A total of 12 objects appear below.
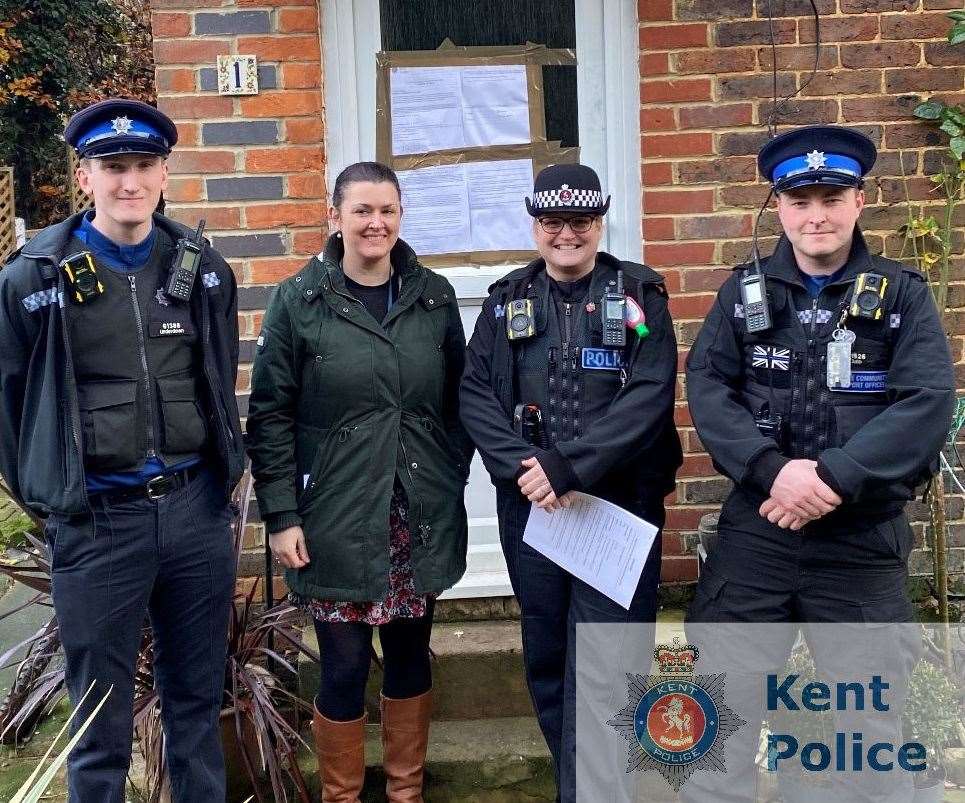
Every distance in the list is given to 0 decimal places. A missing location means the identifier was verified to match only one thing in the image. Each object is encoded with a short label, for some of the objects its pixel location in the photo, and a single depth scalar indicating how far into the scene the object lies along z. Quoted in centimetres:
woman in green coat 290
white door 391
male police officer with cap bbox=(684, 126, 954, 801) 253
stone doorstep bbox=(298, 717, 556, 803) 343
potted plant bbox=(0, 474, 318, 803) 326
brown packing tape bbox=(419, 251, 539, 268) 405
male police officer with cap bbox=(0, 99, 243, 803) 256
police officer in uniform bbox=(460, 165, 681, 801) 276
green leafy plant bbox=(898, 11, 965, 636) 376
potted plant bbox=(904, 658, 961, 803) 316
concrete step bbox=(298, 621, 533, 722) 371
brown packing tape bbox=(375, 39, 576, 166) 395
